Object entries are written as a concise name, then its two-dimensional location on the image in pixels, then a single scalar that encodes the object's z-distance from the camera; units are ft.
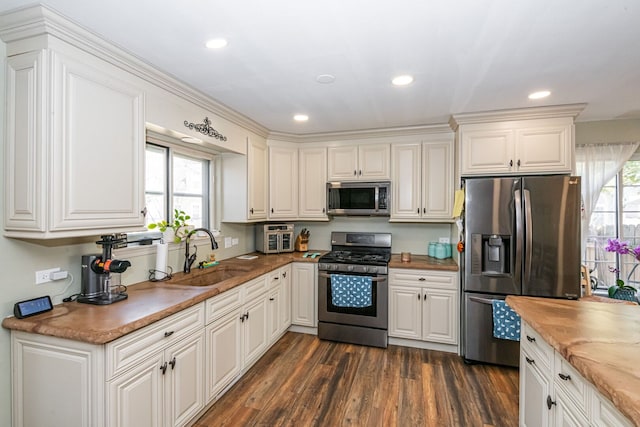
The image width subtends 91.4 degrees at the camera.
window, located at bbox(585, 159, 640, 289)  10.96
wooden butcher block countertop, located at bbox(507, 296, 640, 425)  3.12
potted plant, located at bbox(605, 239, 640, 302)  9.86
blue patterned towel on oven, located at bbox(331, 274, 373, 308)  10.66
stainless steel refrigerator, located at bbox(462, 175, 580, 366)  8.82
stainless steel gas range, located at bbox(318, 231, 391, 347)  10.68
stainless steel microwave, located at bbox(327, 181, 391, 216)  11.75
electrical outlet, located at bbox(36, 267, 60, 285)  5.76
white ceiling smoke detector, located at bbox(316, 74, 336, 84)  7.16
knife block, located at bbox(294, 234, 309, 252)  13.30
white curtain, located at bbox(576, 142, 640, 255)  10.77
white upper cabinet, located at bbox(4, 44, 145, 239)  5.03
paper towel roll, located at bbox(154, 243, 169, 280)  8.08
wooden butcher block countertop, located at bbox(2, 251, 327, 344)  4.70
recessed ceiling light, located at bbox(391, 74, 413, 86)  7.26
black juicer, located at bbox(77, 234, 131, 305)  5.98
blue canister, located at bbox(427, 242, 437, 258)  11.88
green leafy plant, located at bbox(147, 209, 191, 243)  8.53
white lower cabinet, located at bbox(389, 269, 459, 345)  10.27
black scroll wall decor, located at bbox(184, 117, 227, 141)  8.15
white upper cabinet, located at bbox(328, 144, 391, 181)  11.97
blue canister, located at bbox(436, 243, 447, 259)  11.61
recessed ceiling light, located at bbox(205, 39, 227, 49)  5.67
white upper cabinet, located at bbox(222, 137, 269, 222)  11.06
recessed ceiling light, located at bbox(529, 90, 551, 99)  8.14
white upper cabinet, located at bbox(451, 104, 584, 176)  9.32
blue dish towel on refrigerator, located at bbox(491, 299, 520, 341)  9.01
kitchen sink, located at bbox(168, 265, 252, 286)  8.62
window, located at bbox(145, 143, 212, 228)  8.66
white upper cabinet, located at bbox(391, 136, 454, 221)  11.25
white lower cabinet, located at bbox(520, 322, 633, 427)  3.52
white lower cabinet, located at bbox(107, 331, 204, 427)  4.91
